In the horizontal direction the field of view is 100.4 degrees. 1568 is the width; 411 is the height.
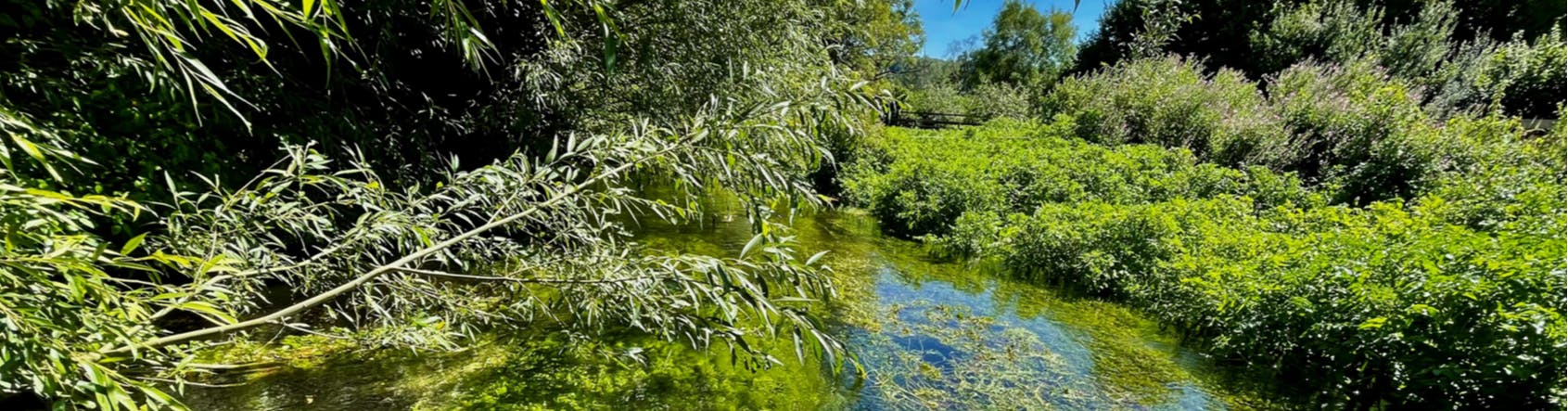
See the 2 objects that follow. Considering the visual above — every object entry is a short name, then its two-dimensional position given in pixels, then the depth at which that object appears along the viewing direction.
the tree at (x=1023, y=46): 38.31
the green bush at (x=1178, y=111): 9.18
